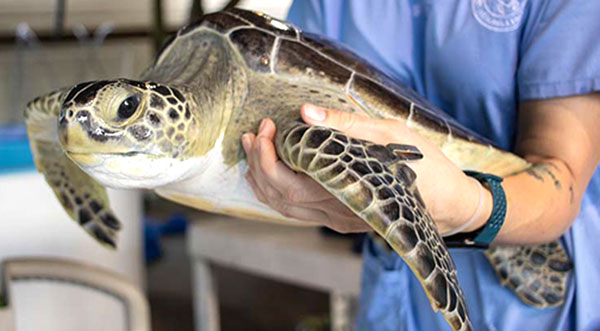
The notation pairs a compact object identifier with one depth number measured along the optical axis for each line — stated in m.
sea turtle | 0.62
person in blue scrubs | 0.71
